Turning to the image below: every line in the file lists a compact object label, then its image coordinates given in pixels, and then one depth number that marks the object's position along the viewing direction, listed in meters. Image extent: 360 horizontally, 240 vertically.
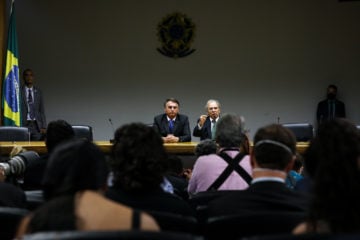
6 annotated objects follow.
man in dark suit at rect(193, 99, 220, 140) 7.66
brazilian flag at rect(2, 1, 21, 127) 8.35
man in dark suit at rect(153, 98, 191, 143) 7.85
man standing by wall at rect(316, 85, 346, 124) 10.15
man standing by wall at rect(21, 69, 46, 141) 8.94
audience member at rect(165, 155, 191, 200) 3.81
